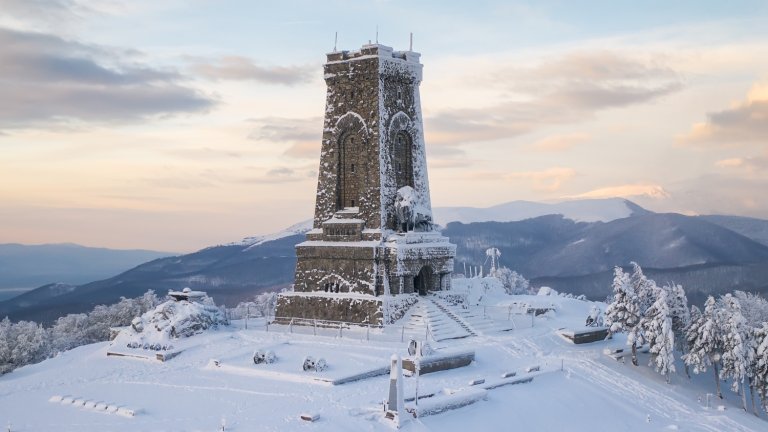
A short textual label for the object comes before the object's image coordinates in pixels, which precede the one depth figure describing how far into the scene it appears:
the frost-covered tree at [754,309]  59.50
